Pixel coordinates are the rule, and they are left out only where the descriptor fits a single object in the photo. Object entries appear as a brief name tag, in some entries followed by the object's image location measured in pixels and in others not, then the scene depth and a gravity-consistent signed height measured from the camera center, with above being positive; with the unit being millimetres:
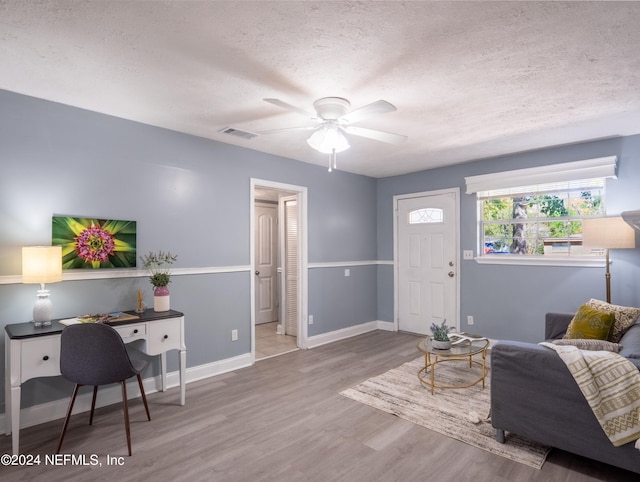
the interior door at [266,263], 6141 -211
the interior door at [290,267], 5184 -251
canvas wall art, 2824 +94
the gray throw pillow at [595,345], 2256 -637
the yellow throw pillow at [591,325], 2678 -602
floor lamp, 3256 +115
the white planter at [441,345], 3107 -842
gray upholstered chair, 2271 -673
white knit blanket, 1849 -765
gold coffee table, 2998 -879
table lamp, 2457 -122
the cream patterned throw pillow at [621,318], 2689 -547
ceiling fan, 2705 +938
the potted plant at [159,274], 3119 -197
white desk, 2266 -665
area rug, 2344 -1296
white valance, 3744 +847
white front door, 4992 -174
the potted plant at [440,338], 3117 -797
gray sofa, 1968 -938
